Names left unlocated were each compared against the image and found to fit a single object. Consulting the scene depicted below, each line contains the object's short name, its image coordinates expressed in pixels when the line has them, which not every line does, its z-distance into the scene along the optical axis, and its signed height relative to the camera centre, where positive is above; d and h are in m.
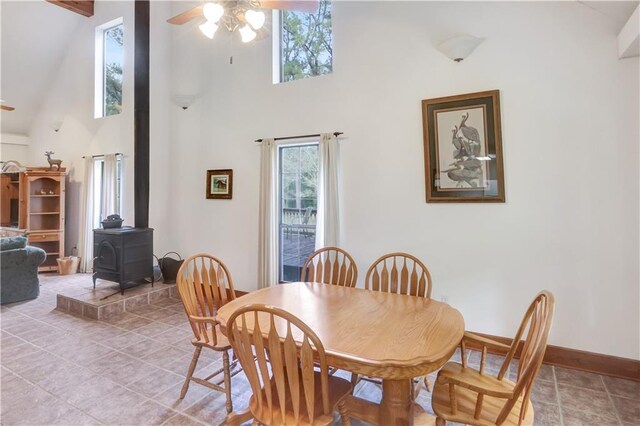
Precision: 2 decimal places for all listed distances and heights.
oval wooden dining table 1.43 -0.60
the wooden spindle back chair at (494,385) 1.37 -0.82
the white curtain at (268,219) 4.20 -0.05
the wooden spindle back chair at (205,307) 2.19 -0.67
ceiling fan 2.39 +1.54
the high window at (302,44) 4.13 +2.22
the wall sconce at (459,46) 3.05 +1.58
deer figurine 6.23 +1.00
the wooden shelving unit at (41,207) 6.16 +0.16
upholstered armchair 4.27 -0.71
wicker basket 5.96 -0.90
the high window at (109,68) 6.11 +2.77
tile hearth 3.95 -1.06
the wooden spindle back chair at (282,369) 1.40 -0.67
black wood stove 4.25 -0.53
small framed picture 4.66 +0.45
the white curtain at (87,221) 6.05 -0.11
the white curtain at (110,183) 5.68 +0.56
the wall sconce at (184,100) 4.93 +1.72
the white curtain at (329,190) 3.77 +0.29
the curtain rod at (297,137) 3.78 +0.96
